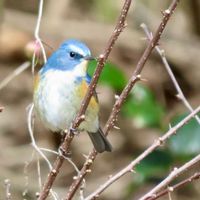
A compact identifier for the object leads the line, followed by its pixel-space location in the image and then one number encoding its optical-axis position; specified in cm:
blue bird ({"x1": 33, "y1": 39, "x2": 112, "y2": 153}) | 817
